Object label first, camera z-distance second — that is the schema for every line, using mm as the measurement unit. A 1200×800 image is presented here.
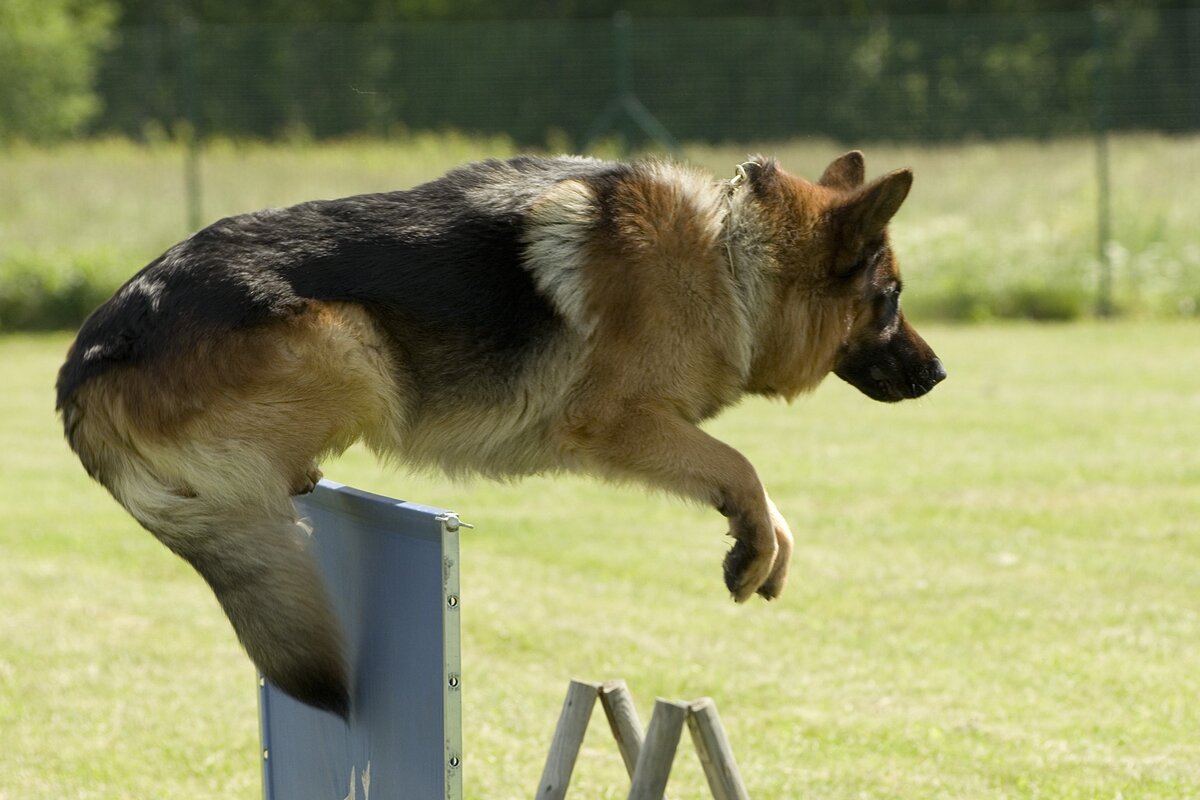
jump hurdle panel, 5906
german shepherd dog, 6320
